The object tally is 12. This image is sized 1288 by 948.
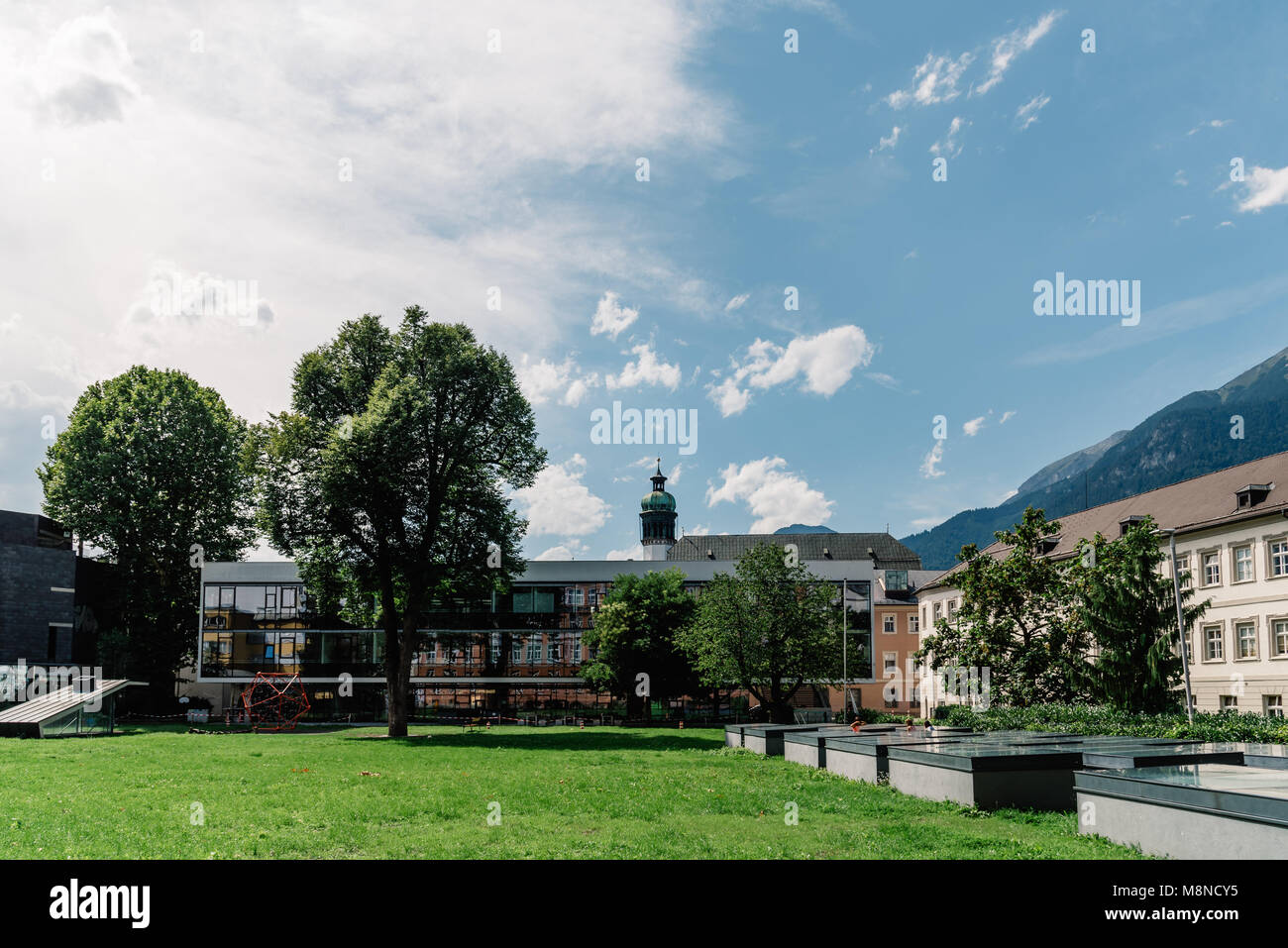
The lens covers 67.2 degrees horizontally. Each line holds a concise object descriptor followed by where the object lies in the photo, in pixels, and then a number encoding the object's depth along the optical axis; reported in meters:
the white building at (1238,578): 45.88
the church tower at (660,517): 131.25
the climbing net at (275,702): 53.03
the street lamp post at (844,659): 50.45
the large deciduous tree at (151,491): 57.12
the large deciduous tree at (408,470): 40.22
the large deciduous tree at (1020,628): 40.41
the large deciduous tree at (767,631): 49.91
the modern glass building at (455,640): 64.88
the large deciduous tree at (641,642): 55.03
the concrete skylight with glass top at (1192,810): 10.29
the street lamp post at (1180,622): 29.86
